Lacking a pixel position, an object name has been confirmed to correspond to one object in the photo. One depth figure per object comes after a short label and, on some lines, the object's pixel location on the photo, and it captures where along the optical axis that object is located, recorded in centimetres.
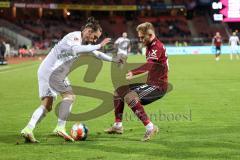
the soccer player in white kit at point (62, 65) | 856
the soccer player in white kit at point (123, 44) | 4160
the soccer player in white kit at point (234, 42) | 4441
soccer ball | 888
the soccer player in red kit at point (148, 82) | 888
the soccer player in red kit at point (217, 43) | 4039
